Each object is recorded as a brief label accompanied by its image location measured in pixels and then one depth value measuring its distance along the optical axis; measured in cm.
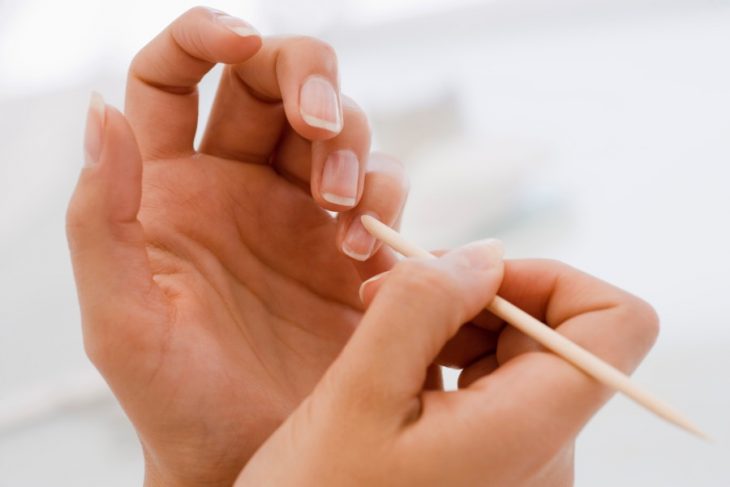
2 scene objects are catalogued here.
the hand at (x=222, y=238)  54
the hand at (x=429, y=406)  50
